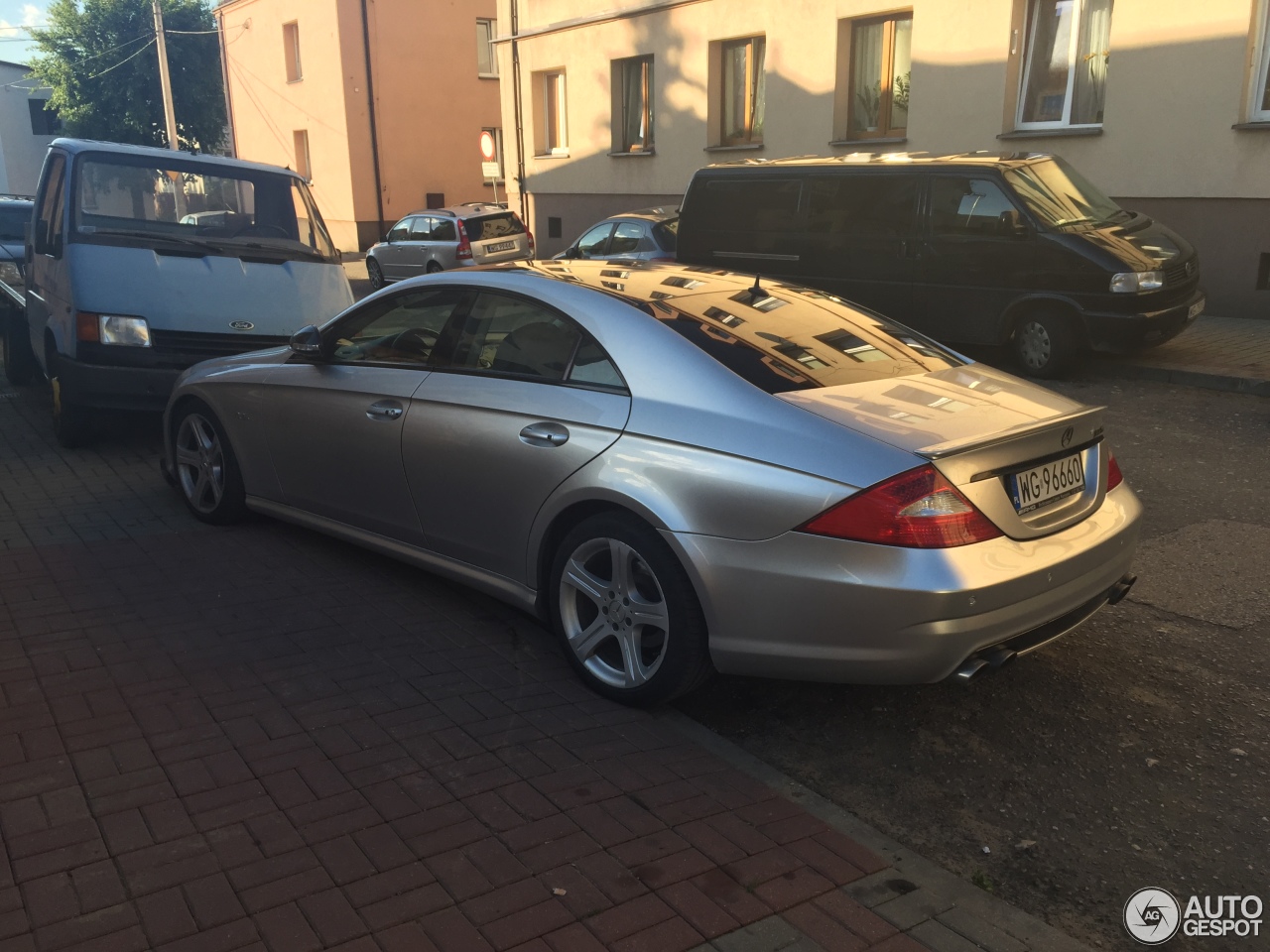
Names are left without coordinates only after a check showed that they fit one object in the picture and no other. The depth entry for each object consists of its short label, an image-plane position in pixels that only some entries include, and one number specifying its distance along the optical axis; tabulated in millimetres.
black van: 10242
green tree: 48969
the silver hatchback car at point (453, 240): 21391
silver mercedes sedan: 3436
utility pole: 33438
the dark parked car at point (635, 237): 14047
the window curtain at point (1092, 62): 14281
